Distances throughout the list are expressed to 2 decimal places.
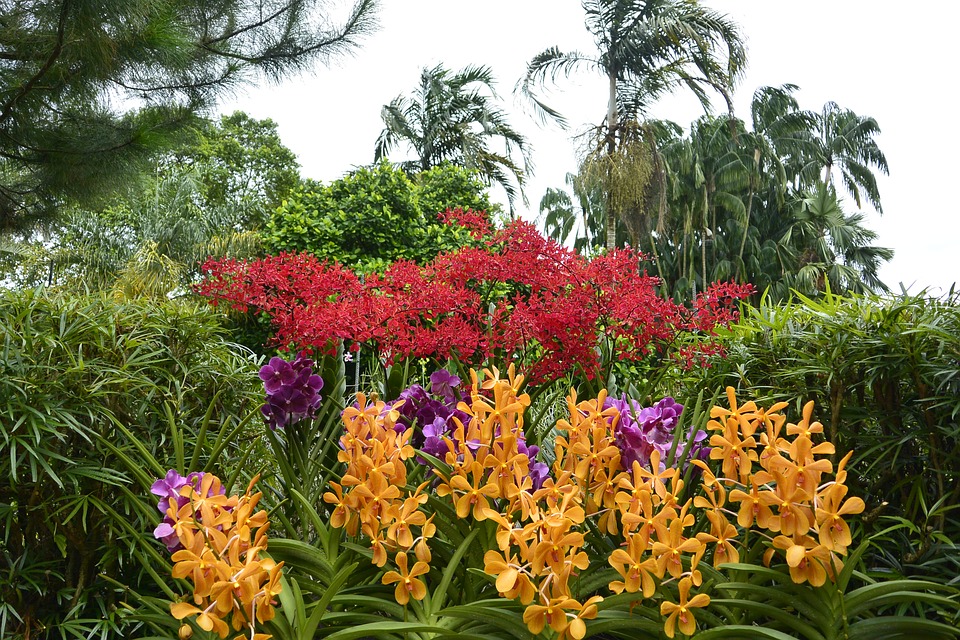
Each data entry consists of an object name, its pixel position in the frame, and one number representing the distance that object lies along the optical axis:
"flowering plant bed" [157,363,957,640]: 1.12
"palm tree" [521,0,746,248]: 12.26
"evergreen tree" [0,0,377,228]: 4.54
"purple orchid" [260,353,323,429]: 1.81
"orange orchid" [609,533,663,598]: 1.12
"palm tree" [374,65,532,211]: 15.13
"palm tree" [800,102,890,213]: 26.64
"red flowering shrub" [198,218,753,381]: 2.00
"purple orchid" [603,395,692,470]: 1.44
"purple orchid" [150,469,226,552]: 1.29
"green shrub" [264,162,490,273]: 8.11
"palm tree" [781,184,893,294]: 21.00
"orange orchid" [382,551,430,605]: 1.21
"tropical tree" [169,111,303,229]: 19.64
